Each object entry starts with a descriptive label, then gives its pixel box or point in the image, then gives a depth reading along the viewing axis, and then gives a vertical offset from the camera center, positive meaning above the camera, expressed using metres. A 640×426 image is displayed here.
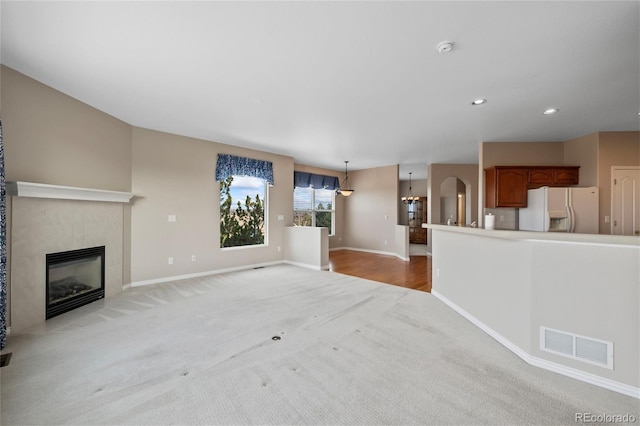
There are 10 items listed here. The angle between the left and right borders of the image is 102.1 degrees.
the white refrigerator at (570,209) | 4.35 +0.10
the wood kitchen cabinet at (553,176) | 4.79 +0.72
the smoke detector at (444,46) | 2.14 +1.41
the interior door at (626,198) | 4.25 +0.28
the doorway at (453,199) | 9.78 +0.59
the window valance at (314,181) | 7.74 +1.05
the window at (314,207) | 8.12 +0.23
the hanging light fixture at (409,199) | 10.98 +0.68
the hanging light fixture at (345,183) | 8.88 +1.09
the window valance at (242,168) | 5.34 +1.02
